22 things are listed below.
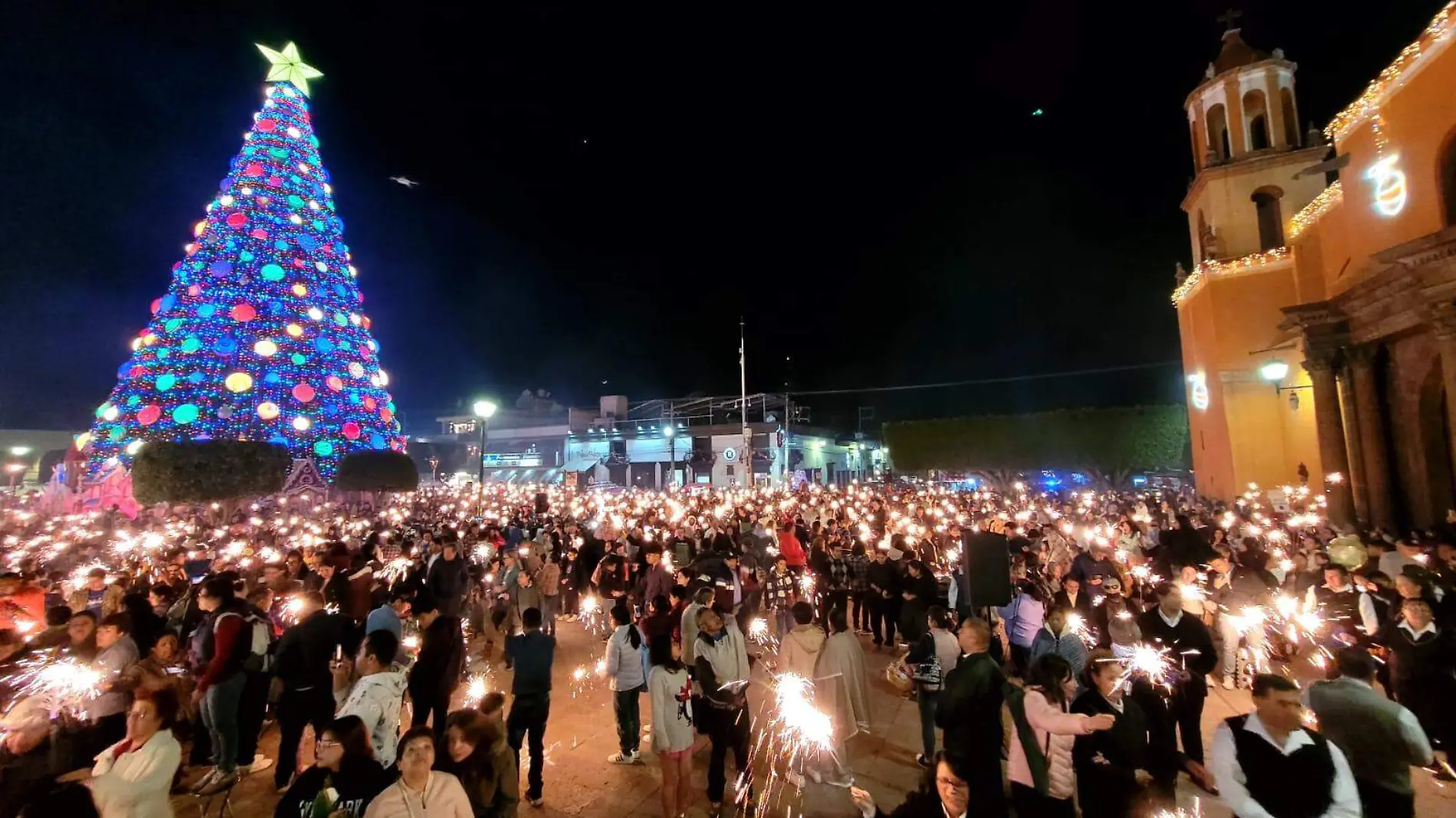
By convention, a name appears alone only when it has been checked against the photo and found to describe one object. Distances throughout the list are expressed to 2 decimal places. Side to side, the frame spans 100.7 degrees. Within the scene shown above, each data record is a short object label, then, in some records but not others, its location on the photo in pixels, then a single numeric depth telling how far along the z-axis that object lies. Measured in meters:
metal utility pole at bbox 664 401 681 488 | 44.00
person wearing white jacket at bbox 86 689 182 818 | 3.26
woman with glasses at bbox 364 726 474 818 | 2.91
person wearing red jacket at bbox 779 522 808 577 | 10.66
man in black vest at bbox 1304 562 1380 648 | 6.02
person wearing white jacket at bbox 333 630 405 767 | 4.04
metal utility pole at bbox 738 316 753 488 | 27.77
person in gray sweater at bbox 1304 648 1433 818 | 3.48
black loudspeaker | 5.48
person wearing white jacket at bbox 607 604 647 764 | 5.50
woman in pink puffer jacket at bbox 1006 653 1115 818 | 3.71
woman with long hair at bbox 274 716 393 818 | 3.04
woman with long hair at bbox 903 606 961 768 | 5.37
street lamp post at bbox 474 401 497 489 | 14.37
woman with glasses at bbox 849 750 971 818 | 3.02
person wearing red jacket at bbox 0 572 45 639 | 5.44
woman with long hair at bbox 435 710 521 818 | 3.45
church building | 11.14
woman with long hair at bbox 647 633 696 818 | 4.63
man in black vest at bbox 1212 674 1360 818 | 2.97
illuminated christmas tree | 20.39
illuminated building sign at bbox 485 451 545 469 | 51.88
